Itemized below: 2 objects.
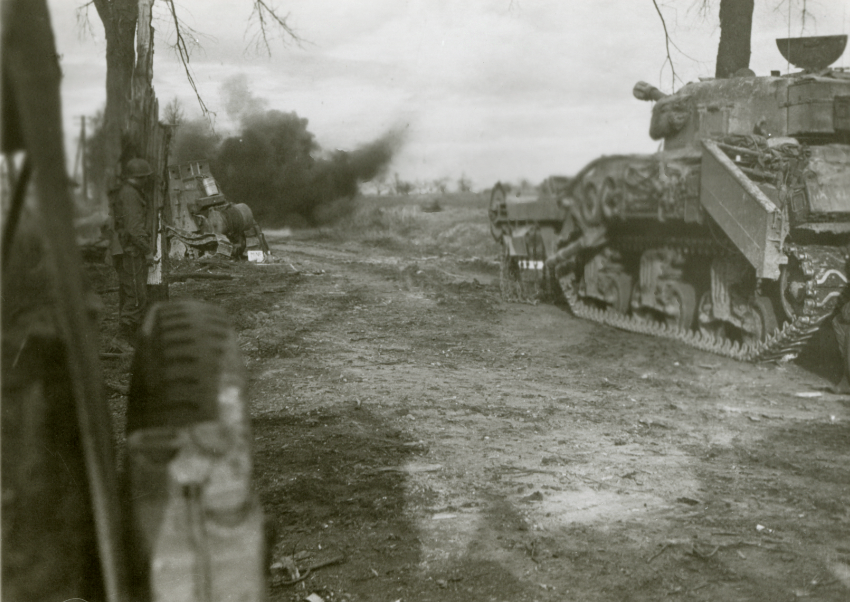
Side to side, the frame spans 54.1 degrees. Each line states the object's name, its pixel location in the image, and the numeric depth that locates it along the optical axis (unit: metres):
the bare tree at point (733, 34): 8.43
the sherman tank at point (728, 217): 8.05
